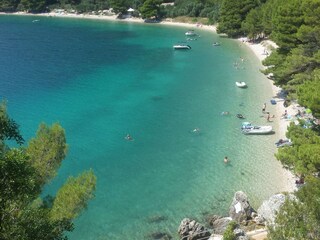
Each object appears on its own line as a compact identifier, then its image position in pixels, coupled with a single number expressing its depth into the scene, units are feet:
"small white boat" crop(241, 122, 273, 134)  158.20
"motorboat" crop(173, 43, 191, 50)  322.61
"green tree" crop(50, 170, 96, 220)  65.21
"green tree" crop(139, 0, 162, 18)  436.35
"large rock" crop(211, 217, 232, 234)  101.91
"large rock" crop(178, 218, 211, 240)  98.90
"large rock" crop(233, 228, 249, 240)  88.84
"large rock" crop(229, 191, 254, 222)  105.40
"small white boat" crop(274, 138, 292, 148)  145.22
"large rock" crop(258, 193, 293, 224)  101.24
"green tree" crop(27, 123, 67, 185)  71.92
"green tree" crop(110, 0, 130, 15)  469.16
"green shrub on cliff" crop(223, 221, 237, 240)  84.70
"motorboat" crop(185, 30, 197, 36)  372.13
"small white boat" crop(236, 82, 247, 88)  216.95
